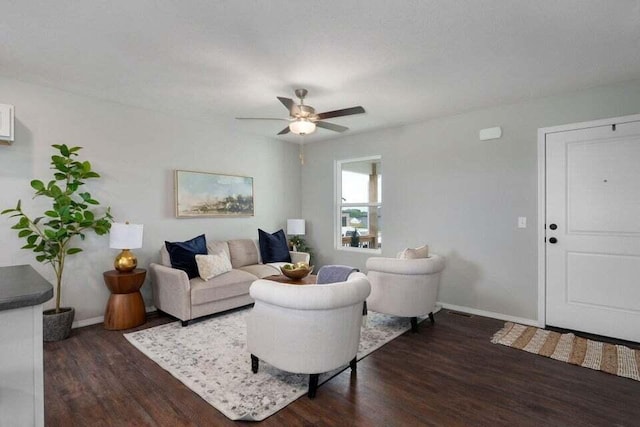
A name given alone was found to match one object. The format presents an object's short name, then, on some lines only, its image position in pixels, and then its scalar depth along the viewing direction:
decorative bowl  3.04
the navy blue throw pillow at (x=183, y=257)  3.73
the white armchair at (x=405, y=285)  3.21
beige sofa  3.44
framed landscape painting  4.27
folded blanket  2.61
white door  3.08
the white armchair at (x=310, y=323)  2.05
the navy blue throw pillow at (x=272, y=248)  4.86
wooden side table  3.35
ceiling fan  2.95
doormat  2.59
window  5.06
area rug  2.12
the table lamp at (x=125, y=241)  3.30
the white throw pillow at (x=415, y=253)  3.36
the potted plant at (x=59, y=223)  3.00
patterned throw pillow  3.68
